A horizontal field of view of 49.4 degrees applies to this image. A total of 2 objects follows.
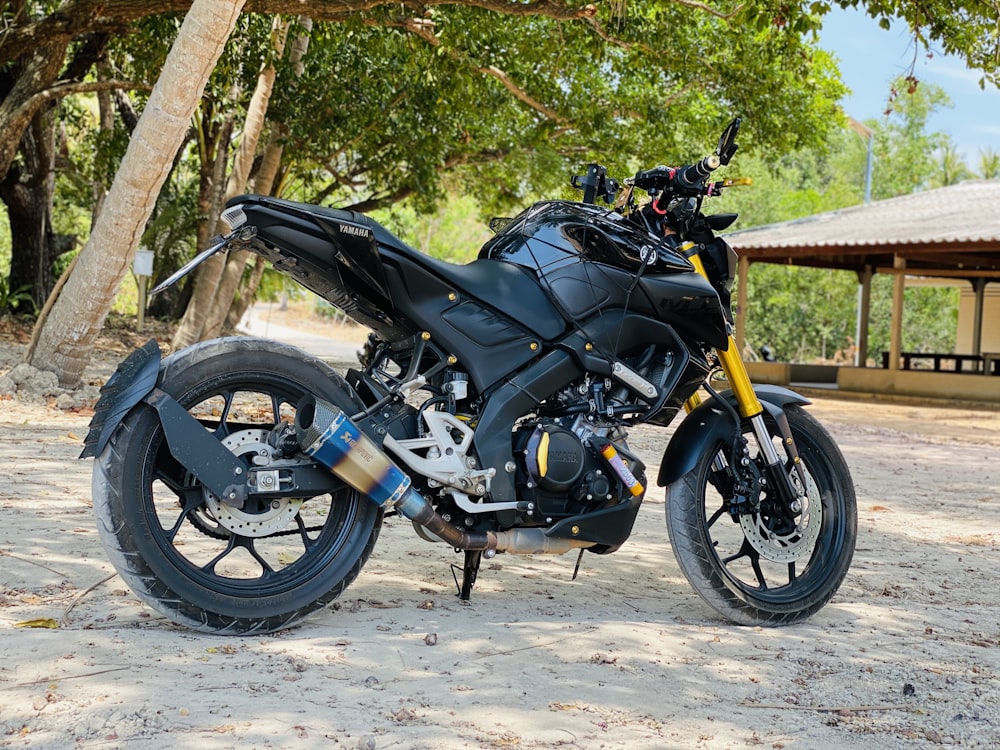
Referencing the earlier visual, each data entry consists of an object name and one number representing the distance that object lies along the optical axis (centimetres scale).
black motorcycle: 326
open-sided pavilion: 1881
